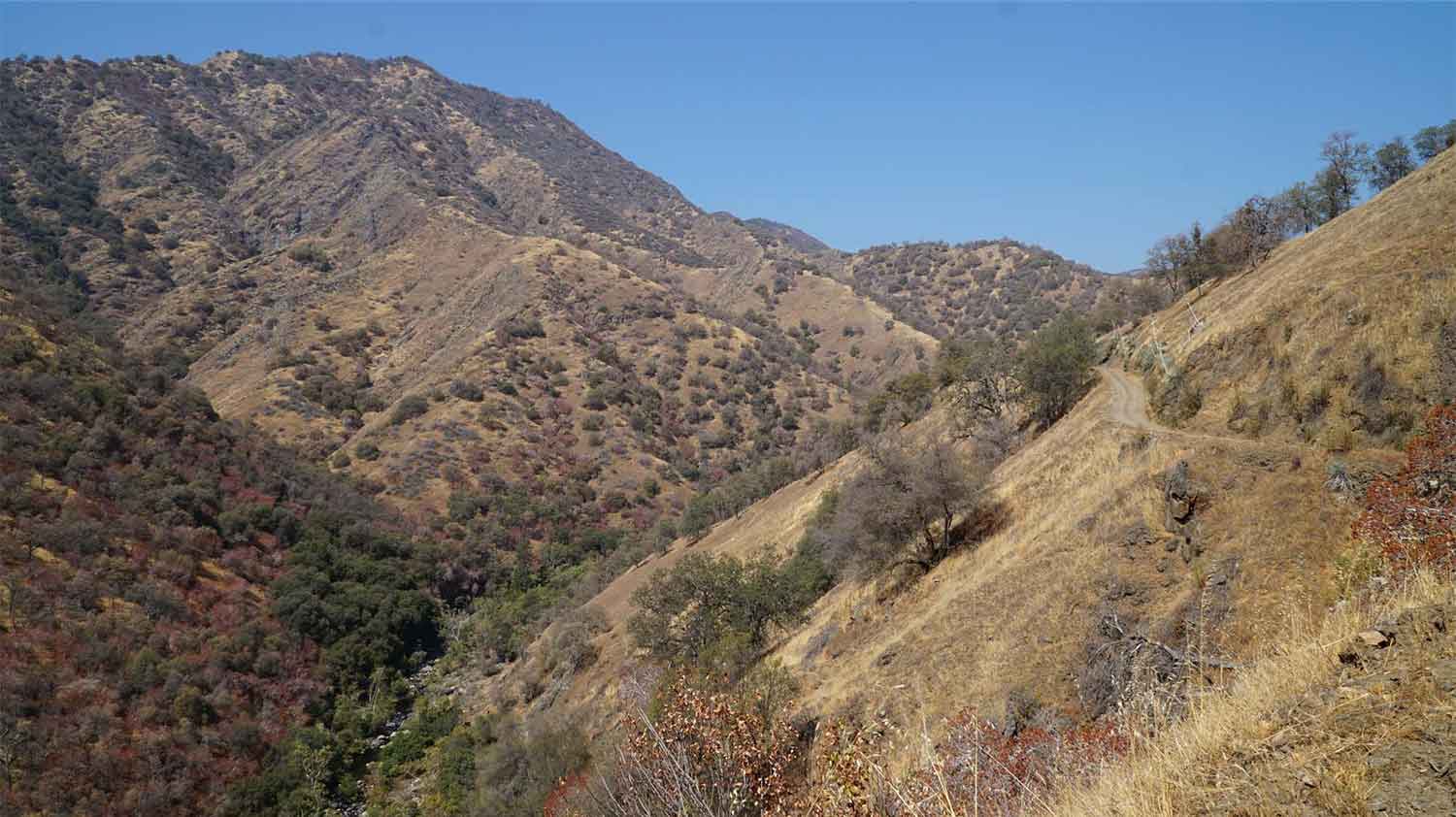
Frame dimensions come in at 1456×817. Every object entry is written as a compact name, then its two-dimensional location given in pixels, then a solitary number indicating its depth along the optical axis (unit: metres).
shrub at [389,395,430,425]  75.38
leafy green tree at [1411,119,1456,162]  38.94
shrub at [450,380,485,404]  78.81
